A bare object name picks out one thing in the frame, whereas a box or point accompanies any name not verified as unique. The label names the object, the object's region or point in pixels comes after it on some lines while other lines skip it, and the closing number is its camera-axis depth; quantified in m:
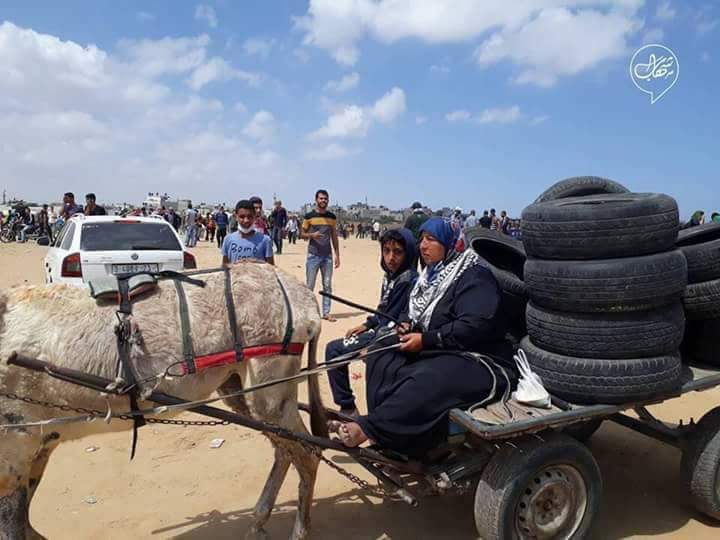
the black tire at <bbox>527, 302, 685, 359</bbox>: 2.92
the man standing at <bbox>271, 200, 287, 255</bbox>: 21.46
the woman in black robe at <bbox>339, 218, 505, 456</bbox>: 3.08
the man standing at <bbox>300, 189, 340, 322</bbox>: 8.79
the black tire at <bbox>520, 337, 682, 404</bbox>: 2.95
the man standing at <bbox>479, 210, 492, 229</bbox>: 18.22
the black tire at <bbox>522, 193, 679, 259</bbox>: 2.89
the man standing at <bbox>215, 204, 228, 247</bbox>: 23.39
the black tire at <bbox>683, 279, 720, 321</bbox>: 3.25
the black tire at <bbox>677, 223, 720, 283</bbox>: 3.30
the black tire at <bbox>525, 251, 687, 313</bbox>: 2.85
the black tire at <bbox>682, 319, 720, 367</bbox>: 3.58
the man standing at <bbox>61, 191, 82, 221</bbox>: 12.14
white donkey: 2.71
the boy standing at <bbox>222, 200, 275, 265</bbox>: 6.05
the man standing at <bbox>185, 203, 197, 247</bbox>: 24.12
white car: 7.33
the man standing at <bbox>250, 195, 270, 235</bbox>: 8.11
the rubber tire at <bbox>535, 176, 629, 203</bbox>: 4.01
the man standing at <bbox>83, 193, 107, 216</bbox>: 10.77
